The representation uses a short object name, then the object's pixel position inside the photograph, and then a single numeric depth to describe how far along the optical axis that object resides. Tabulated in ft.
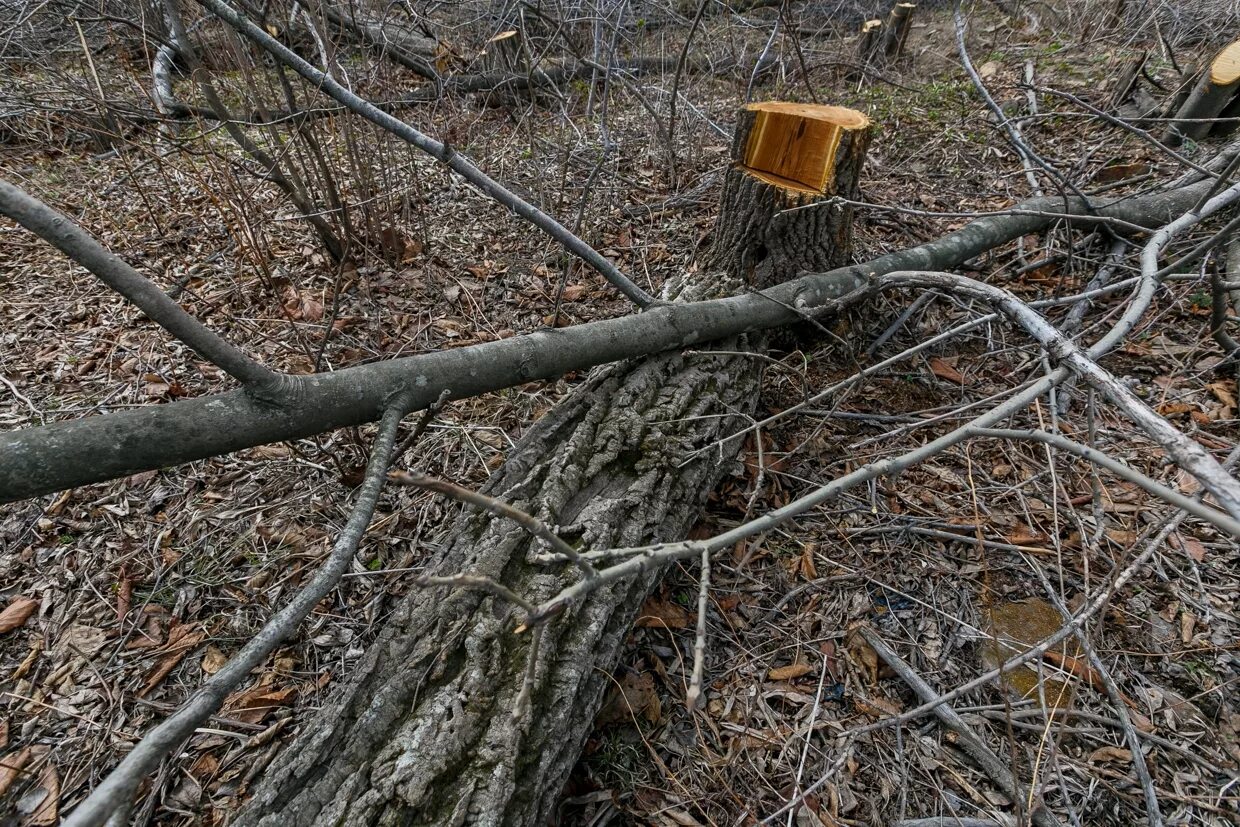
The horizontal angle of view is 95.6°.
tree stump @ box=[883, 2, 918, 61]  17.34
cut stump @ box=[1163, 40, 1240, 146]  10.60
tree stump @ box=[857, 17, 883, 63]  17.97
